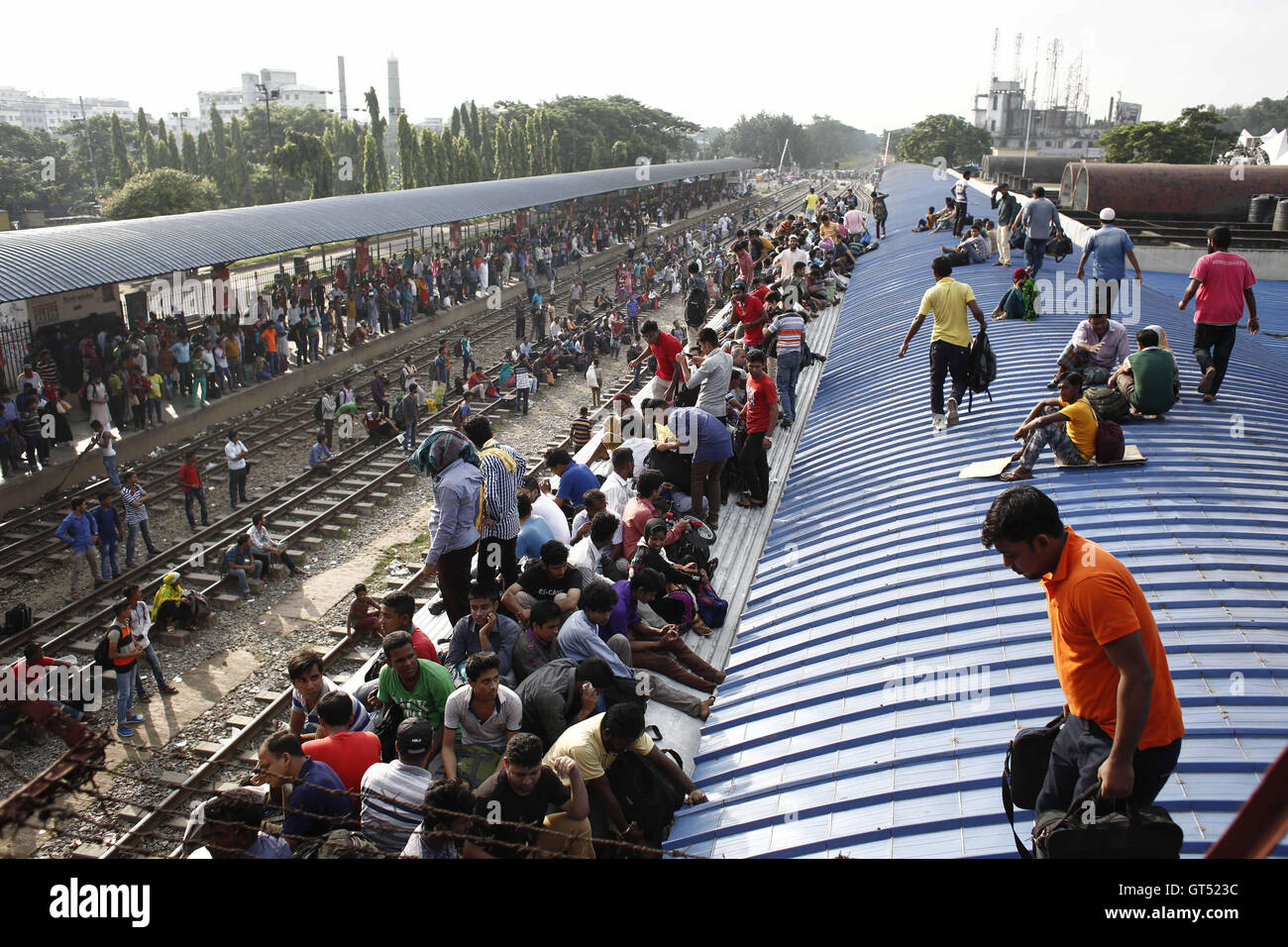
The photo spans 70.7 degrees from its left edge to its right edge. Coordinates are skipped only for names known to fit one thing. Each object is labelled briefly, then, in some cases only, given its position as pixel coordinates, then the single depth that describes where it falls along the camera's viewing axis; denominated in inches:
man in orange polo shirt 122.4
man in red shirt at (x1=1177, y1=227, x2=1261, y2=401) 338.3
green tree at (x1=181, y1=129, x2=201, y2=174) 2440.9
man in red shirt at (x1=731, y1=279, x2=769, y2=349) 498.6
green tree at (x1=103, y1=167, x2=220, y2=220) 1619.1
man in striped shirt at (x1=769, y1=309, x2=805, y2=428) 439.2
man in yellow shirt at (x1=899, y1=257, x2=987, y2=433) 337.4
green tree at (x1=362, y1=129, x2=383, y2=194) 2033.7
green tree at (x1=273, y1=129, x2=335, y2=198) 1679.4
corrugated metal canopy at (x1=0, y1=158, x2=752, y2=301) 705.0
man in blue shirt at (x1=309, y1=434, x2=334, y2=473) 775.1
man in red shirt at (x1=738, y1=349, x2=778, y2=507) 372.8
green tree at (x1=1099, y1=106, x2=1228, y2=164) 2219.5
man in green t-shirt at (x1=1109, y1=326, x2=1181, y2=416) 320.2
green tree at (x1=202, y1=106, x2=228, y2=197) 2321.6
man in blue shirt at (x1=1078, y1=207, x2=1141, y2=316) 422.9
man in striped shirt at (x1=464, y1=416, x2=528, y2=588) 273.7
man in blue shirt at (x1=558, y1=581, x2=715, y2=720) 241.1
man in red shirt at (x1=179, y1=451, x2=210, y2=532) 653.9
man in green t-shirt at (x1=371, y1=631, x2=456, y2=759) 231.8
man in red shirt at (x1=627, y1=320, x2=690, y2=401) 409.7
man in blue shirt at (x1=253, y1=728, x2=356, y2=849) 201.2
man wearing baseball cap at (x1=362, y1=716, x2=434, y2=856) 195.6
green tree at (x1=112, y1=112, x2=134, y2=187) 2294.5
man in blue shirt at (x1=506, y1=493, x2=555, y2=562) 297.4
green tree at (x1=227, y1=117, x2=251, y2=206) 2251.5
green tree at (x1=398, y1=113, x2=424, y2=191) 2057.1
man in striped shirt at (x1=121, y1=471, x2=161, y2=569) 603.8
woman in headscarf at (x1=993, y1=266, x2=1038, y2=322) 484.4
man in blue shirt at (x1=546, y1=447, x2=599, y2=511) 349.1
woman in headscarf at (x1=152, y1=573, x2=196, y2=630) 541.0
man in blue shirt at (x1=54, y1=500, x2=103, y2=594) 561.0
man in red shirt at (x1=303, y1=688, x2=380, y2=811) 214.7
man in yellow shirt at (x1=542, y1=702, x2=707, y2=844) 203.8
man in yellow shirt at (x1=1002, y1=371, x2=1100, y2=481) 297.7
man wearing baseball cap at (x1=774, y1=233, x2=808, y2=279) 642.0
